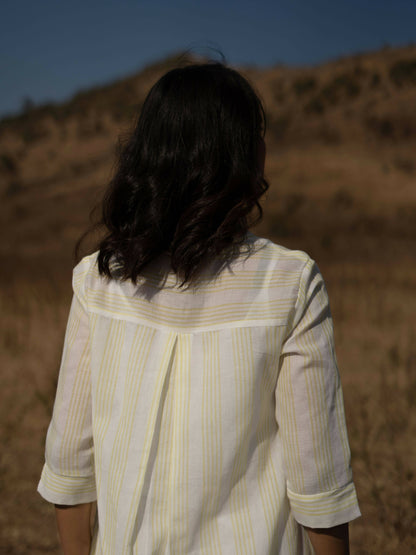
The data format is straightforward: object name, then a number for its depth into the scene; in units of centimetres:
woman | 99
